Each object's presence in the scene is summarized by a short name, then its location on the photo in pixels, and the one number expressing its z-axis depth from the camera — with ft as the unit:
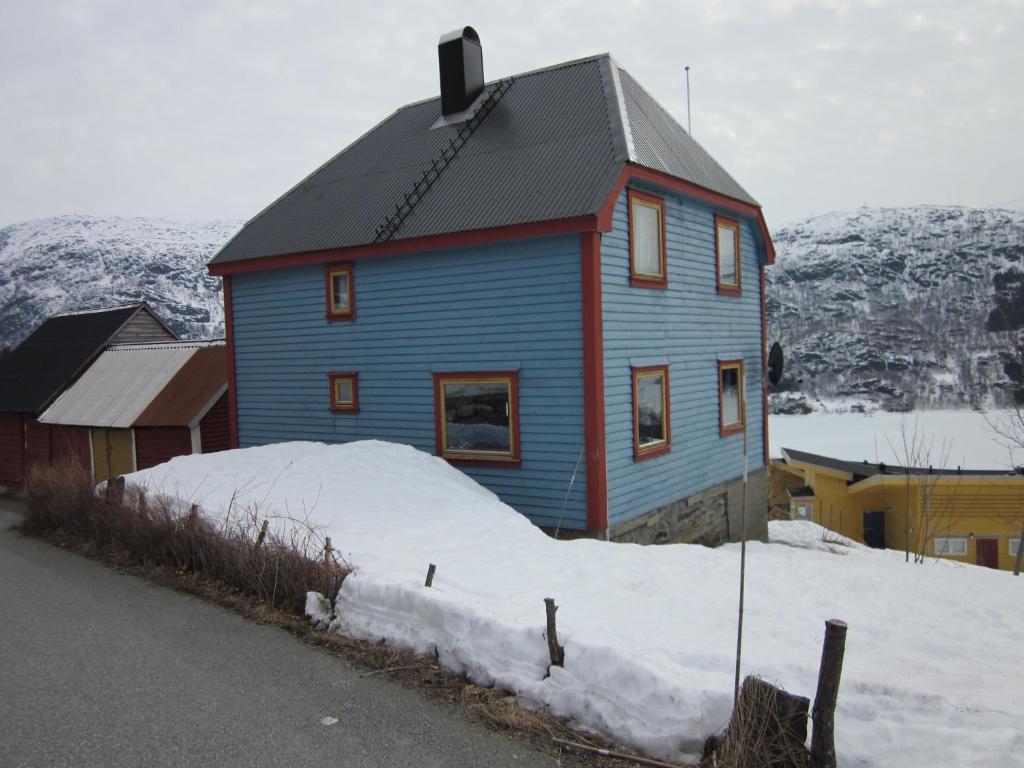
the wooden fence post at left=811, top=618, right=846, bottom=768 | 14.34
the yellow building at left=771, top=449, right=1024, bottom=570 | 83.97
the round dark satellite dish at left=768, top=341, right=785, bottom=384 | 50.96
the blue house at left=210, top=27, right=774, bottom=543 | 36.76
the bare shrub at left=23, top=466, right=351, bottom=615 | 25.03
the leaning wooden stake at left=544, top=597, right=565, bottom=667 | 17.94
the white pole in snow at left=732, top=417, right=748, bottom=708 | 14.94
